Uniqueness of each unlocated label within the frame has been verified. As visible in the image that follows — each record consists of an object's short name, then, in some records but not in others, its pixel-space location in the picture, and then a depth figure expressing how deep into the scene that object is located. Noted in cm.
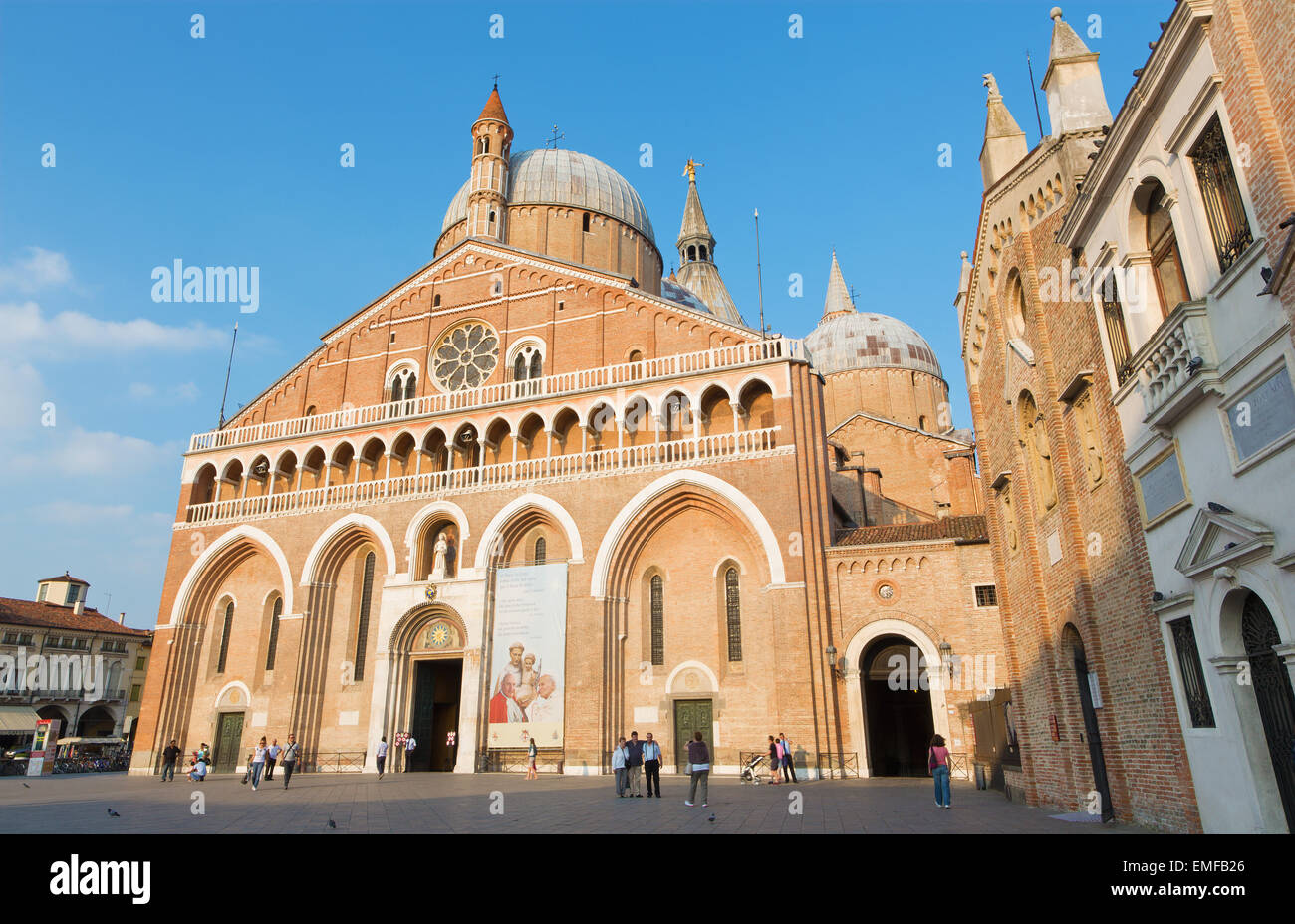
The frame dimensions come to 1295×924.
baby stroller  1989
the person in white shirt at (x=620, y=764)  1637
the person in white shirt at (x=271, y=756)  2202
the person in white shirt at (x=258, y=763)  1975
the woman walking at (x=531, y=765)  2204
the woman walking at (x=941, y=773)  1330
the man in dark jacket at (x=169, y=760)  2419
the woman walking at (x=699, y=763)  1423
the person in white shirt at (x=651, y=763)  1672
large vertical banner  2361
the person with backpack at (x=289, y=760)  1933
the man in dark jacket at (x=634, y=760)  1638
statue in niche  2605
